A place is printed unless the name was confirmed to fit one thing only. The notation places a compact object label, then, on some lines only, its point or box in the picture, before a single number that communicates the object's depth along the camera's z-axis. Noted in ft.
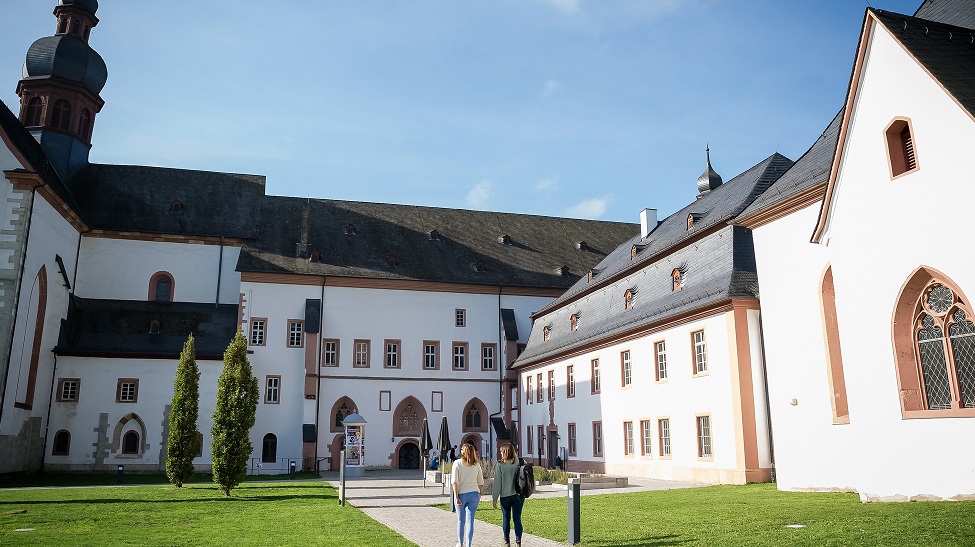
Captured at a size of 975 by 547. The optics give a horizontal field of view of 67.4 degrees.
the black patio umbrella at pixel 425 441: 86.79
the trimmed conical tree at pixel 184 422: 81.10
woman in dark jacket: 32.63
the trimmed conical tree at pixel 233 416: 71.46
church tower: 134.31
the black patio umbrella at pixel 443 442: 79.25
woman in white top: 31.60
